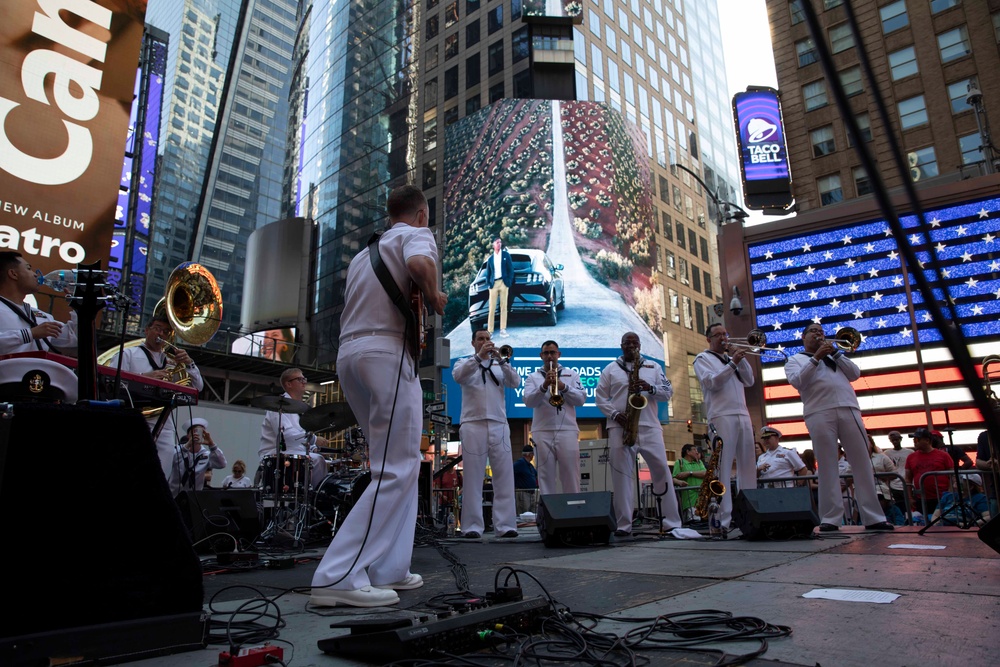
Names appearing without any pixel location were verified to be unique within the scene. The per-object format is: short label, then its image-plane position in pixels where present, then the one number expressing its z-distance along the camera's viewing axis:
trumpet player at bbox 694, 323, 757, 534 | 7.51
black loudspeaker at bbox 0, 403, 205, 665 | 2.00
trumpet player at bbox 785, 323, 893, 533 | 7.43
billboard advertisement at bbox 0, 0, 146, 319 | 17.16
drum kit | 7.11
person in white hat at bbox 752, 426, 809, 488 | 11.12
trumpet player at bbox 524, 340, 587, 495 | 8.39
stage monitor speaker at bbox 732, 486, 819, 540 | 6.18
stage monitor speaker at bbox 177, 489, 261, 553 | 6.45
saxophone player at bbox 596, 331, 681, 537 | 7.60
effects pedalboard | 2.02
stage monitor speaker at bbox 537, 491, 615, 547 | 6.27
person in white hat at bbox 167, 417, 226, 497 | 7.57
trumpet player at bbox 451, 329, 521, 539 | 8.11
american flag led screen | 14.29
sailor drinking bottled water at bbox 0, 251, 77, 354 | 4.31
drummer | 8.25
